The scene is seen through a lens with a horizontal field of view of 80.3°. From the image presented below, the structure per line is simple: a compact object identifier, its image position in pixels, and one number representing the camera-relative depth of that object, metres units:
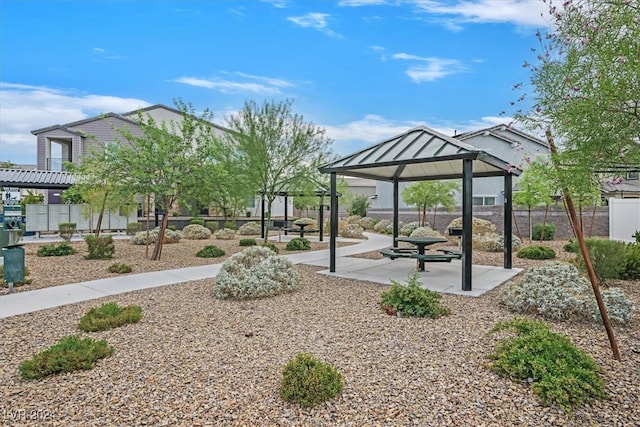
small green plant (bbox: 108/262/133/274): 9.09
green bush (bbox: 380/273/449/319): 5.40
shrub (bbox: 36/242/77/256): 11.67
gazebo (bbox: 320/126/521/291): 7.07
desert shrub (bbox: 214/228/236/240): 18.48
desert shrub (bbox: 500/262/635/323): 5.15
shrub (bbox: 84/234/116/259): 10.94
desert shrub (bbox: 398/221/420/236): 19.61
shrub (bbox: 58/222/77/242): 15.73
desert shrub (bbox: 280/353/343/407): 3.11
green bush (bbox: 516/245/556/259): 11.75
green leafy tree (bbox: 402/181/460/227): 19.33
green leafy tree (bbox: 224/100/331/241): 12.75
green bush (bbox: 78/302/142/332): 4.96
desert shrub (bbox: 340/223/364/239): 20.05
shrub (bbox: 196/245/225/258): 11.95
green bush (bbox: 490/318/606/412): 3.10
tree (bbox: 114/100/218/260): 10.24
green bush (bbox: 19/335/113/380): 3.61
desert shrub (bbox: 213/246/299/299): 6.66
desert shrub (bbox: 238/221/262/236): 20.55
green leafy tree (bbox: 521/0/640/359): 3.05
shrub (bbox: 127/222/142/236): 19.12
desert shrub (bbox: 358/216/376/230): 26.14
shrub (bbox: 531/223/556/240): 17.28
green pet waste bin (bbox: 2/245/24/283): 6.83
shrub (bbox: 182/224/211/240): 17.92
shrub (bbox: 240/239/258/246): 15.09
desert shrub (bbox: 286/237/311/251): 14.40
